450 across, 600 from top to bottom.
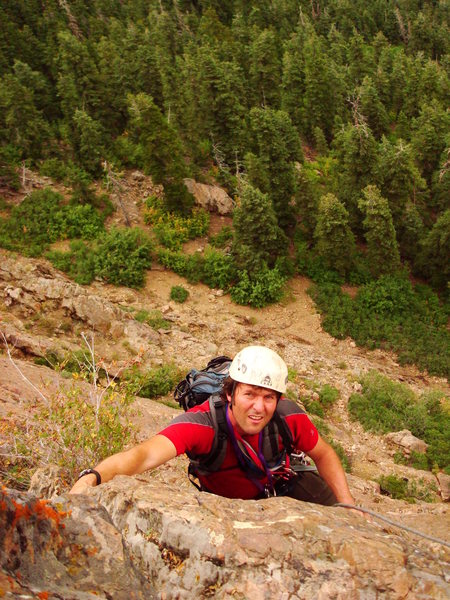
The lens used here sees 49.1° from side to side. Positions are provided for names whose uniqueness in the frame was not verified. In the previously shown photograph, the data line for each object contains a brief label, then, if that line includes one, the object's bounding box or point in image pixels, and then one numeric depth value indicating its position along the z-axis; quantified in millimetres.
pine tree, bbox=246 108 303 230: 29484
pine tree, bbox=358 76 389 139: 37406
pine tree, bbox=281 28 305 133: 41375
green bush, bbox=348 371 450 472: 18625
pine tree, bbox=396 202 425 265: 29422
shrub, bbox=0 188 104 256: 27375
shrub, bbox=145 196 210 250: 29047
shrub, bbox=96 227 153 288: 26125
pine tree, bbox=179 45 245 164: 32344
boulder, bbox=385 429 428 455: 17578
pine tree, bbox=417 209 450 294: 27328
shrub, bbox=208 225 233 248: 29656
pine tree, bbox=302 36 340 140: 39844
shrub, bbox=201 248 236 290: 27466
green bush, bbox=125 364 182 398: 17406
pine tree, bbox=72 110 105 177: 30141
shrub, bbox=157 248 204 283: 27688
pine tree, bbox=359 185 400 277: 26375
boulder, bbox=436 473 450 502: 14625
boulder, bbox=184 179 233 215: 31609
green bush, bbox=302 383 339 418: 19375
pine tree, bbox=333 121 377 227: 28547
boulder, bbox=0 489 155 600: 2848
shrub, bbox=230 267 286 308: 26781
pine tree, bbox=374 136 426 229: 27625
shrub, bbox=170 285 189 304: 26062
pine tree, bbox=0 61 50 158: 30984
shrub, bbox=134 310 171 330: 22766
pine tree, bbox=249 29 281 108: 41156
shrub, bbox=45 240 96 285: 25766
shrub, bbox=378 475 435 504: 14102
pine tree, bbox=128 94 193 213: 28219
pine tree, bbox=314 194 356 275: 26734
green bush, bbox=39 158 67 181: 31812
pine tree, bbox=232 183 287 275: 26234
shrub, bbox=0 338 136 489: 5988
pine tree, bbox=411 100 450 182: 33188
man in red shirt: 4188
